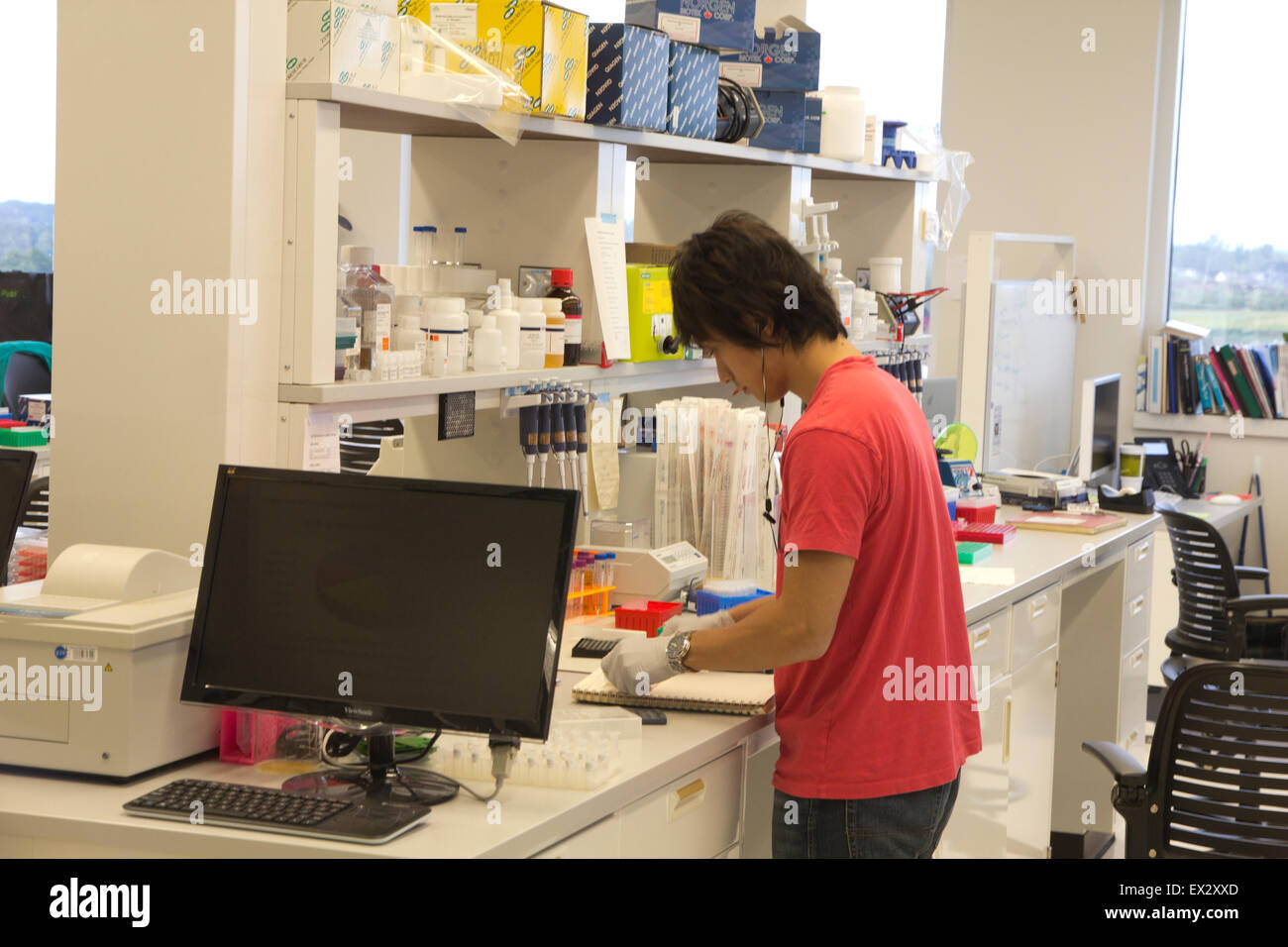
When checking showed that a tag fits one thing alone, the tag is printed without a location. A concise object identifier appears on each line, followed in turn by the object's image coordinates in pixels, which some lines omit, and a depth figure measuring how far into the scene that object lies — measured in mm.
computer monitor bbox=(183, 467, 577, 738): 1690
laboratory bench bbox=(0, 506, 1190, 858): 1594
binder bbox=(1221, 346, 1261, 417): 5918
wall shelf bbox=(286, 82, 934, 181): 2072
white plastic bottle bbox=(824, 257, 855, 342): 3678
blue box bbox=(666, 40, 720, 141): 2951
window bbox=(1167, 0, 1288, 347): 6055
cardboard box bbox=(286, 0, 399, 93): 2037
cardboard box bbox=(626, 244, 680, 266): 3203
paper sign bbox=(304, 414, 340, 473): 2062
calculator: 2396
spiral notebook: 2100
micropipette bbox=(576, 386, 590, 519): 2742
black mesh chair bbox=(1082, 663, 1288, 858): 2490
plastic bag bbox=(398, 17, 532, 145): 2270
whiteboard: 5168
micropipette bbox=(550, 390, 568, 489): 2676
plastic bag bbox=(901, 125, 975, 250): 4266
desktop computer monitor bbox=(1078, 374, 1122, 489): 4848
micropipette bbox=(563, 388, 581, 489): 2715
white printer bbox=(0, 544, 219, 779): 1706
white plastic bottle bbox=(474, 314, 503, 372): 2451
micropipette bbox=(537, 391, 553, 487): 2631
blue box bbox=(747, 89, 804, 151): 3426
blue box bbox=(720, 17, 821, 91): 3422
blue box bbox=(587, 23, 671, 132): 2688
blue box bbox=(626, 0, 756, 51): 3082
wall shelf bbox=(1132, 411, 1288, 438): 5864
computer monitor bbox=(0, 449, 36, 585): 2236
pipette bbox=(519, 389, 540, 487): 2619
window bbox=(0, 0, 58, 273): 6004
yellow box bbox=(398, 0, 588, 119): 2471
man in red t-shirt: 1828
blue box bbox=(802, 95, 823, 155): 3592
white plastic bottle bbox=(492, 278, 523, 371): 2498
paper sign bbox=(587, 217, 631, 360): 2781
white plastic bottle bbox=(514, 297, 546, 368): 2561
